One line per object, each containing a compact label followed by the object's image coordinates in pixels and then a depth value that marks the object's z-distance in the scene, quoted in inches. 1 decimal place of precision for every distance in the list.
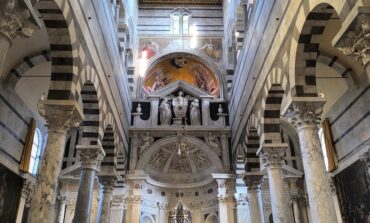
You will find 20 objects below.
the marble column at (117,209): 579.8
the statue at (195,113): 661.3
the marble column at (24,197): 461.9
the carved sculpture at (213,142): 631.8
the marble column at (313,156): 256.2
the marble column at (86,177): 370.3
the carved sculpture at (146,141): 633.9
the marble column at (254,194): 486.9
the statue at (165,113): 658.8
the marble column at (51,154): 252.7
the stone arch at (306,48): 272.5
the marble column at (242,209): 579.5
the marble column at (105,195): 490.9
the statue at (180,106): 665.6
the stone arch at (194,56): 706.6
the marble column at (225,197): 588.4
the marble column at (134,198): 585.0
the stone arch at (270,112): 375.0
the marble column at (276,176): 354.3
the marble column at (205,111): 659.4
